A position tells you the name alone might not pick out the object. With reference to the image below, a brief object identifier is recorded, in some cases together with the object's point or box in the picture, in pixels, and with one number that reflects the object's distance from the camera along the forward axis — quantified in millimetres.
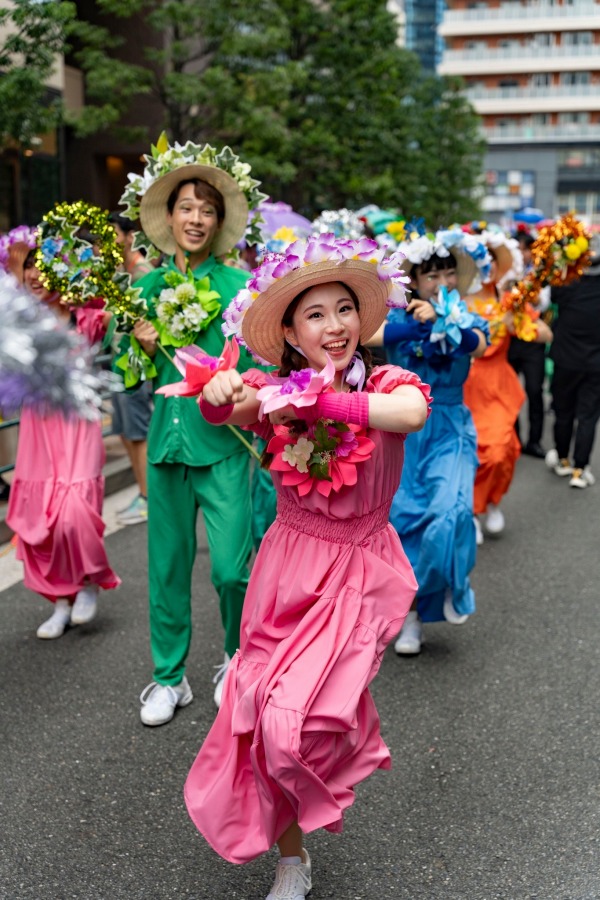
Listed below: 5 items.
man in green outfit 4520
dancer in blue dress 5191
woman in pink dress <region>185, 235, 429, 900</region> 3035
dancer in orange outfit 7280
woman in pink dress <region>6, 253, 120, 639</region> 5523
